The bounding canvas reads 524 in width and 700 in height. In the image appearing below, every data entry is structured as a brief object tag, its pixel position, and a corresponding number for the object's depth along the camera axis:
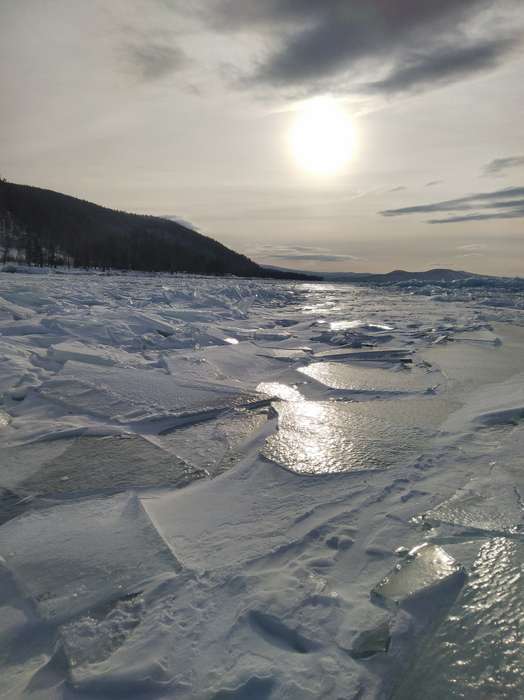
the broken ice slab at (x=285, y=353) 4.98
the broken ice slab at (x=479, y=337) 6.34
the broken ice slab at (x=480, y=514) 1.61
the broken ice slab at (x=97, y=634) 1.07
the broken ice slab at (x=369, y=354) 5.07
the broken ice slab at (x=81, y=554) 1.30
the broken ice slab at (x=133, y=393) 2.99
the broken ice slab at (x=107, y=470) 1.98
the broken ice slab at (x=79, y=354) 4.05
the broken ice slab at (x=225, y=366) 3.83
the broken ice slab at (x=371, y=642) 1.09
